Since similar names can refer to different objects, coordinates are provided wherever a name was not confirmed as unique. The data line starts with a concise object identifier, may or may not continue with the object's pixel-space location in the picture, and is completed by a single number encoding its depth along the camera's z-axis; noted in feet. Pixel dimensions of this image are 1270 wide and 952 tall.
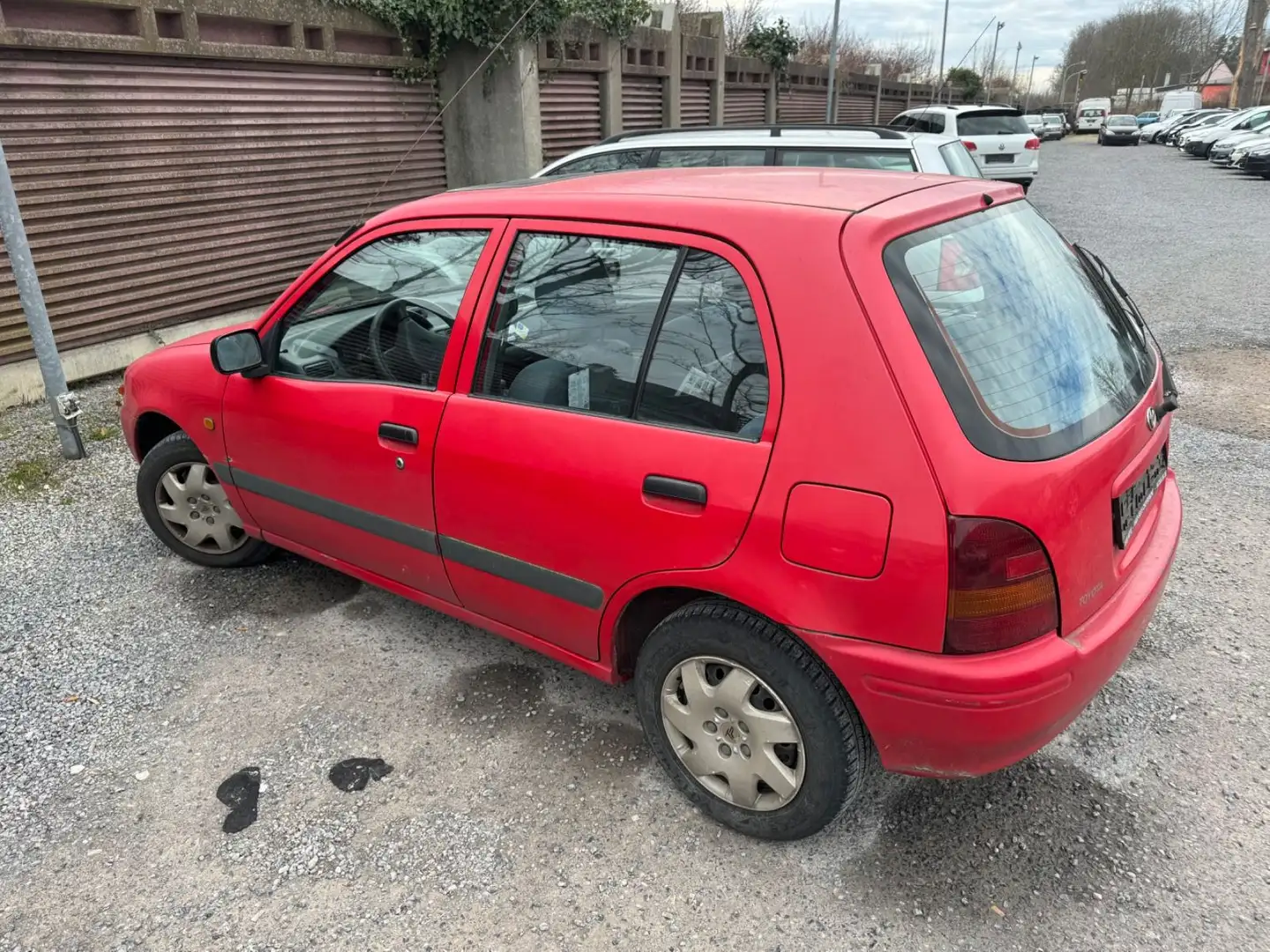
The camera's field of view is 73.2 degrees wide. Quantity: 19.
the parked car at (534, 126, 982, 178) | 20.04
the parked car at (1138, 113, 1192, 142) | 137.69
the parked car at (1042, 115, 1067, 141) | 151.23
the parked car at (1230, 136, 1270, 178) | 70.03
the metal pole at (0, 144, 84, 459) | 15.48
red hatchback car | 6.31
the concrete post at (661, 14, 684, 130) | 44.32
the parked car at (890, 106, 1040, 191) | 45.57
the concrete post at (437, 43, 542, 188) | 31.01
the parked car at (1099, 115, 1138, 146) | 135.33
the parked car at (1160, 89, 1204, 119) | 168.86
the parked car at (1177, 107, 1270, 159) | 89.56
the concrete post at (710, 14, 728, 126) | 48.93
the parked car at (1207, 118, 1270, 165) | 79.51
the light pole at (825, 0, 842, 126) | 50.65
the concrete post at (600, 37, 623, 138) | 39.07
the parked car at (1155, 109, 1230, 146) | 115.96
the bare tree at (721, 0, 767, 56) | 92.99
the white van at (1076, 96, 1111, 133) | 178.13
